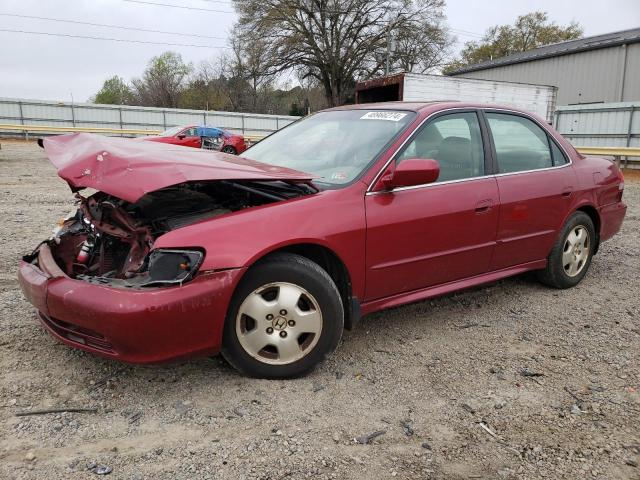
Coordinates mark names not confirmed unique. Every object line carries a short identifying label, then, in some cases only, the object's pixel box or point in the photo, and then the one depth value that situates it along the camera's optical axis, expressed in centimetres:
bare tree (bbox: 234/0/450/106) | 3500
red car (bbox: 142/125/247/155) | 1917
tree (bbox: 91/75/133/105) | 7438
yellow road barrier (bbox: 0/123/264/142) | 2782
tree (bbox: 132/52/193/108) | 5600
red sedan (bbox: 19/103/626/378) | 253
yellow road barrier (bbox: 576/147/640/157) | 1531
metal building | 2350
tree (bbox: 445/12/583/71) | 5000
